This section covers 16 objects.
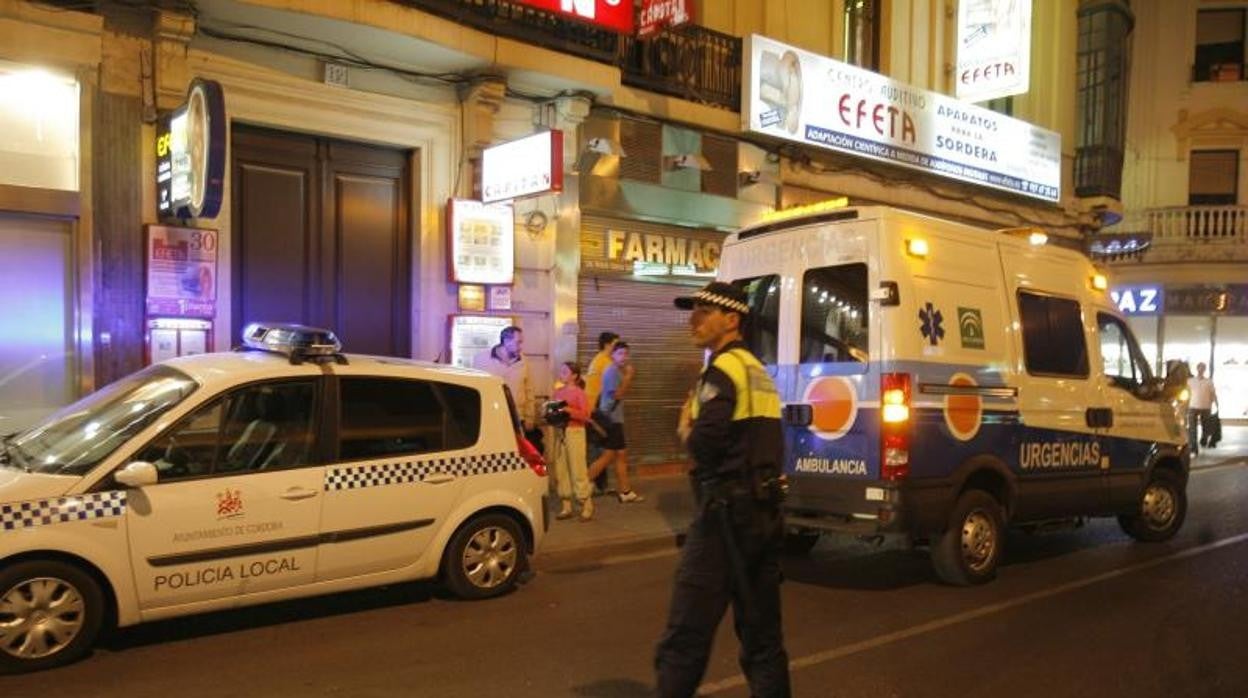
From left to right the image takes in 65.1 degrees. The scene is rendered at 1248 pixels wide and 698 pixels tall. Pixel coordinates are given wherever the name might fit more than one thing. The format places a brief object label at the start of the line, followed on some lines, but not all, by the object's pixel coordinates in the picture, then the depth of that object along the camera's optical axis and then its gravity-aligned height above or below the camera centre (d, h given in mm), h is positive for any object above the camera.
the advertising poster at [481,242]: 10609 +872
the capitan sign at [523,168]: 9625 +1576
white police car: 4977 -990
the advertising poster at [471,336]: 10711 -174
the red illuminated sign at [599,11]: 10366 +3376
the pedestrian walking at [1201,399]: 17672 -1255
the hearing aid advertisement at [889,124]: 13234 +3108
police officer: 3814 -851
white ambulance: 6660 -374
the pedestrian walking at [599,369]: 10312 -504
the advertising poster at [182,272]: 8688 +398
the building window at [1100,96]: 19672 +4711
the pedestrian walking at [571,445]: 9258 -1182
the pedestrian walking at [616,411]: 10203 -928
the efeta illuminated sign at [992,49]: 15359 +4483
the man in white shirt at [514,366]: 9828 -467
